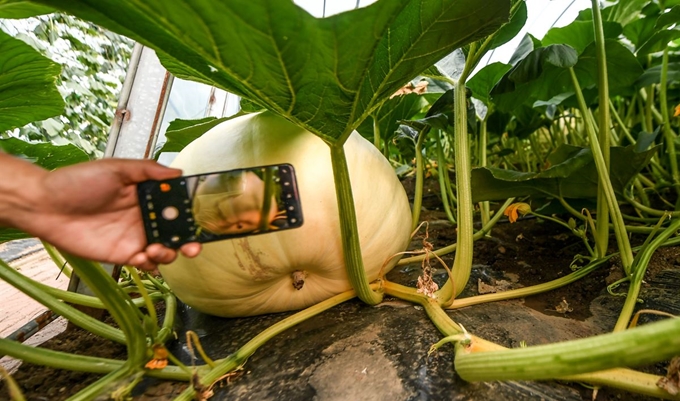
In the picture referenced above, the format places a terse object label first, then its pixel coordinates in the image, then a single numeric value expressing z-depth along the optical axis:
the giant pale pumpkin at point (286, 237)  0.56
